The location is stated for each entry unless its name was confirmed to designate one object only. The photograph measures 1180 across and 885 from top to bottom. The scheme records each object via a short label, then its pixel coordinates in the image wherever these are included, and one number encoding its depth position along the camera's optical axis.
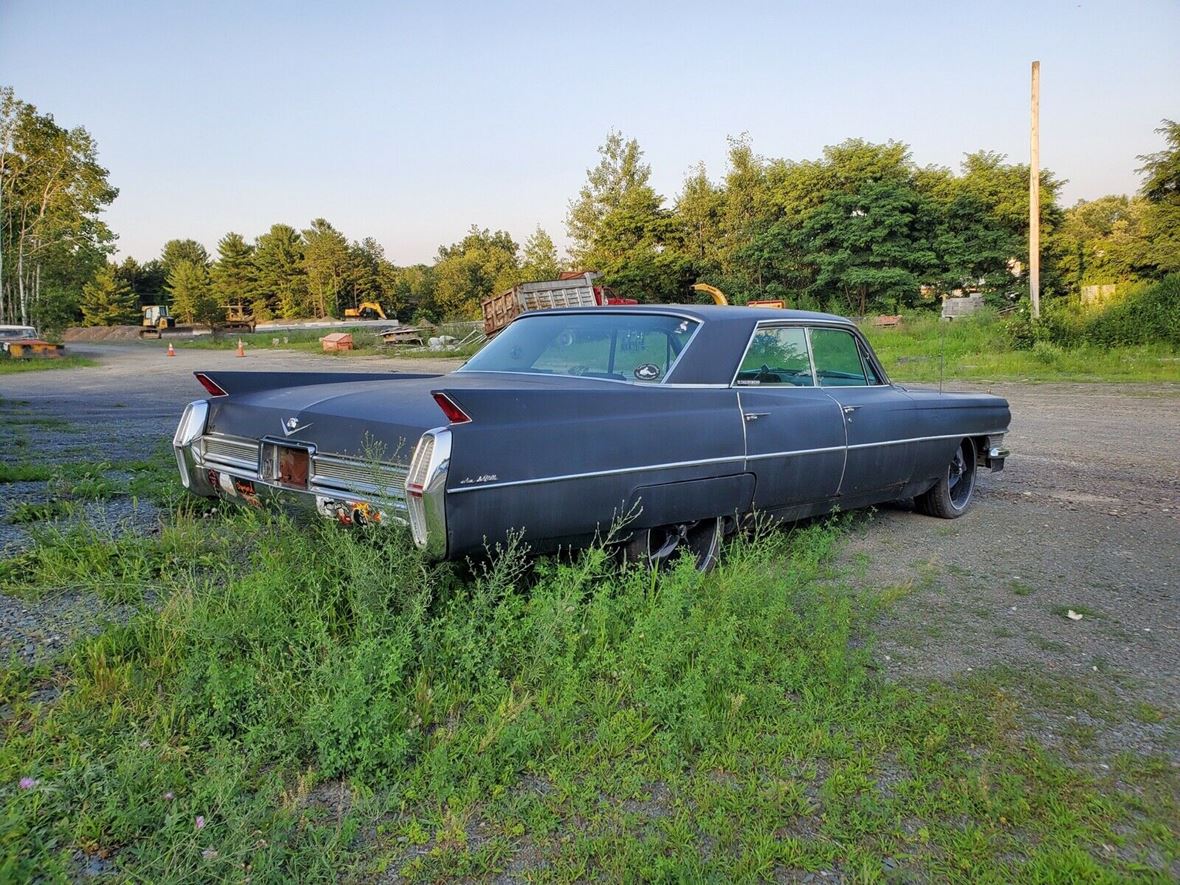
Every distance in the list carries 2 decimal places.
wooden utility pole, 20.55
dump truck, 20.92
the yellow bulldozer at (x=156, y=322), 46.94
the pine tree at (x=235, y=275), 69.19
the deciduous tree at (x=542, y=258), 42.95
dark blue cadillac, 2.88
